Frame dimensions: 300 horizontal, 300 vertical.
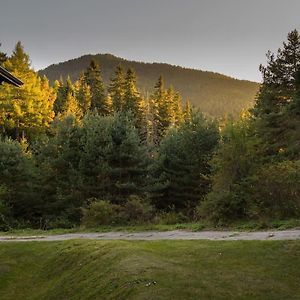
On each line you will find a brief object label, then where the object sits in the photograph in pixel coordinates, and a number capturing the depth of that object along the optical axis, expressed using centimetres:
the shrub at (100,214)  2437
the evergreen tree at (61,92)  7019
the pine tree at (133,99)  7109
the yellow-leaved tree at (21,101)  5300
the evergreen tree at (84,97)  7088
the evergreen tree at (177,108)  8261
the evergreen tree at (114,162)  3409
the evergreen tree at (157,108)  7812
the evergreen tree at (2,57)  4683
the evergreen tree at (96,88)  7200
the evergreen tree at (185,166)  3753
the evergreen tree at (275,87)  2758
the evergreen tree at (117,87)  7238
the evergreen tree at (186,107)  8912
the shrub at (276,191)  1967
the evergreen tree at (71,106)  6365
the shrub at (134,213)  2406
